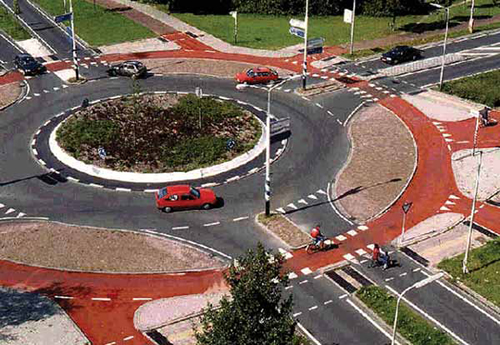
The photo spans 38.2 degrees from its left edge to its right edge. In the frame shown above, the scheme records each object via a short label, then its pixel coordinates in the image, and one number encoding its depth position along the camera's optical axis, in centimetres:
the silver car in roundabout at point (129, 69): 8281
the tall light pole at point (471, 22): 9778
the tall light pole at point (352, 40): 8981
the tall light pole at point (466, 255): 4919
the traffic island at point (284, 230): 5294
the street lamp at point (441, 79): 7962
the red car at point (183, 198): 5594
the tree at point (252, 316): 3212
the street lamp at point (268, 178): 5281
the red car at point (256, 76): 8150
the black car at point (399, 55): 8712
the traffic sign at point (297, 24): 8356
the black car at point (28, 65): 8338
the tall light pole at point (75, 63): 8062
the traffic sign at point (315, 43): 7775
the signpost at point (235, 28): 9500
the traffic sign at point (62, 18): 7744
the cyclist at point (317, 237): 5153
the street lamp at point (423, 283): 3409
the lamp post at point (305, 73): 7671
